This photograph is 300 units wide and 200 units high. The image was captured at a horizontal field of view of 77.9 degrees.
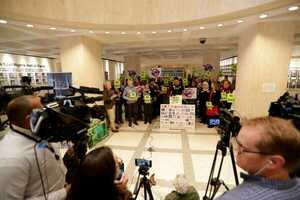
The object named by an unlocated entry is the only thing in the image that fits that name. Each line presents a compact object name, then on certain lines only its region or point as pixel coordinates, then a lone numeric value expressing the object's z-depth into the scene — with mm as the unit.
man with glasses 708
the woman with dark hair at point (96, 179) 817
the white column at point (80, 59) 5164
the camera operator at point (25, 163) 985
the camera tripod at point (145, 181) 1813
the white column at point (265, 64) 3914
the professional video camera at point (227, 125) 1559
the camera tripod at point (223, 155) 1738
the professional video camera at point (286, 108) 2209
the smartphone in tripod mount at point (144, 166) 1811
